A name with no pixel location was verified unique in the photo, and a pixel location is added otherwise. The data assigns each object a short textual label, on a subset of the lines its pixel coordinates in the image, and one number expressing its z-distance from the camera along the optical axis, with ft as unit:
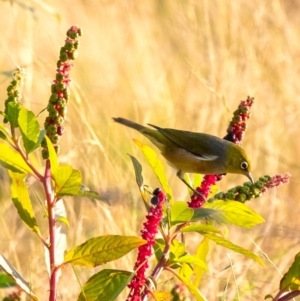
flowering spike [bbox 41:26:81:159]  19.77
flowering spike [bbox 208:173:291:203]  19.98
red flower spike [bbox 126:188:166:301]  19.75
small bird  21.54
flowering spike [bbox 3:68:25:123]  19.78
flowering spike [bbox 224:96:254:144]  20.11
